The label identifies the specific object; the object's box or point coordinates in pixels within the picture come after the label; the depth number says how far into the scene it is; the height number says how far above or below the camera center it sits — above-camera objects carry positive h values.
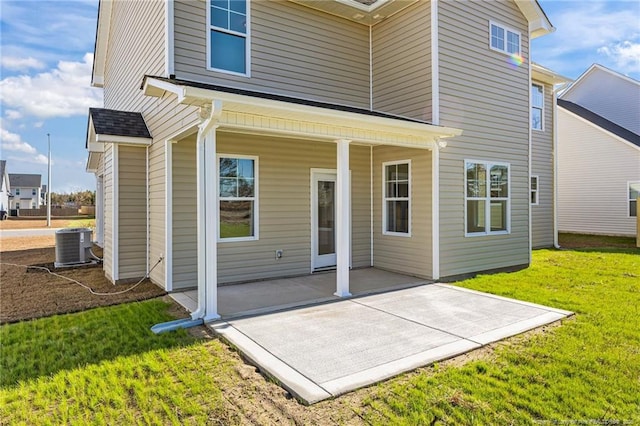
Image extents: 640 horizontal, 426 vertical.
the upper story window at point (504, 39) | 9.15 +4.26
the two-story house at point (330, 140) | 7.04 +1.46
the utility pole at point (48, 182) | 24.44 +2.20
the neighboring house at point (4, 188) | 42.98 +3.37
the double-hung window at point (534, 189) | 13.51 +0.88
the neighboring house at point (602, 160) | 16.16 +2.38
